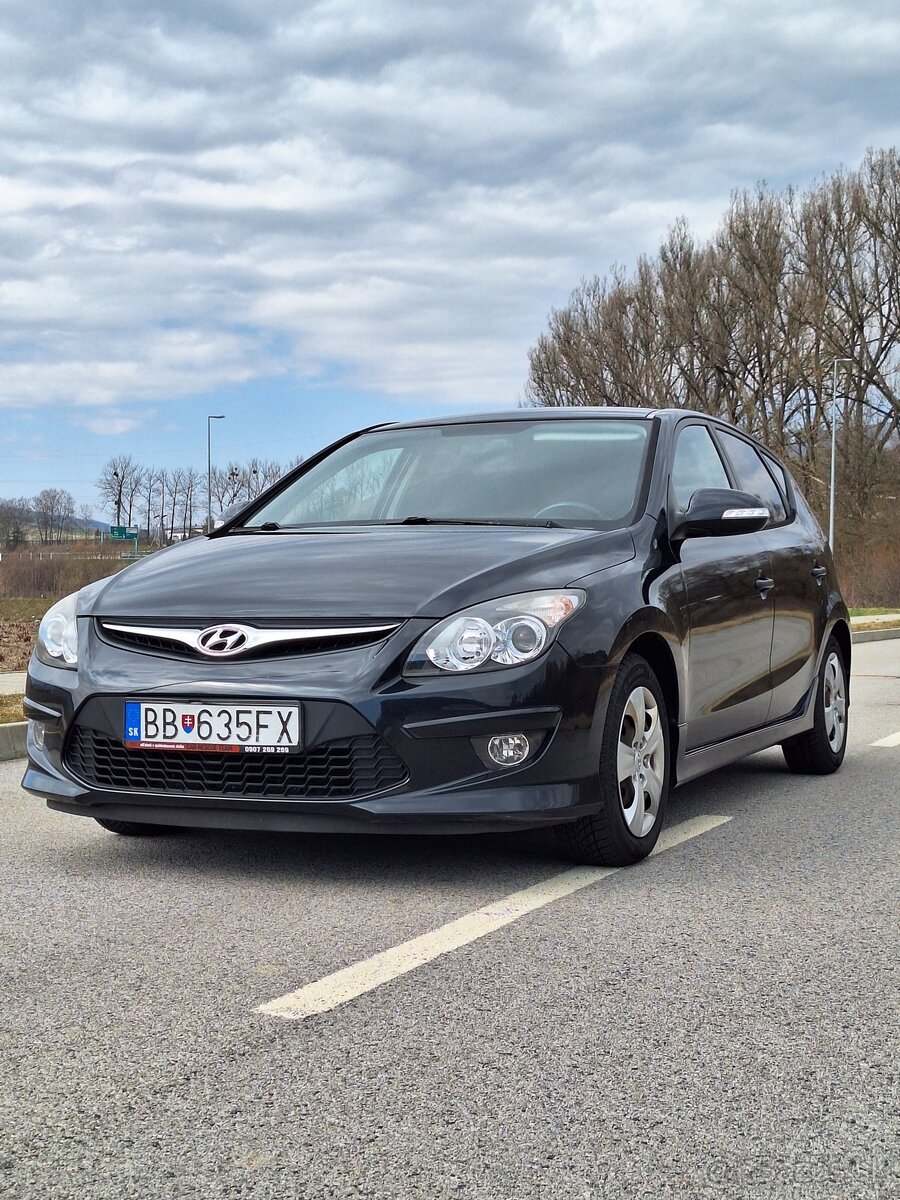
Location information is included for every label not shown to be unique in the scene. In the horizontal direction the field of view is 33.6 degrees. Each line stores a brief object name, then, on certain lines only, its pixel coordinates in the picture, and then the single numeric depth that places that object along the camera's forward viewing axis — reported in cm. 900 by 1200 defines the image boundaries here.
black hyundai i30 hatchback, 434
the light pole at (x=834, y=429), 3862
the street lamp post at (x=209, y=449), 5978
